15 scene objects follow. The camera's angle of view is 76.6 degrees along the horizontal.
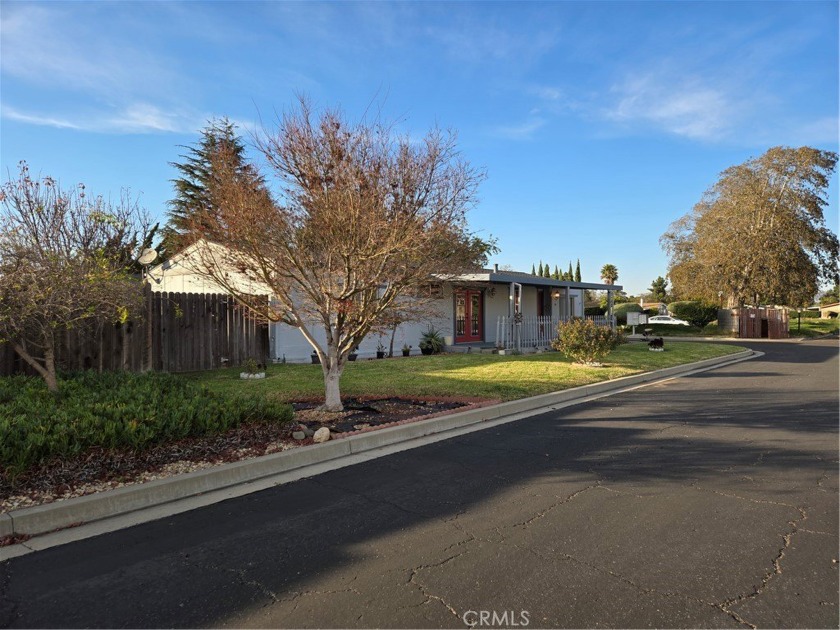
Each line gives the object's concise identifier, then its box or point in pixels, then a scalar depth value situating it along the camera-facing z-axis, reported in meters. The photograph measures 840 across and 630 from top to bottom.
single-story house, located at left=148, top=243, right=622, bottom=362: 16.01
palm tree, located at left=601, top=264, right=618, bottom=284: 67.00
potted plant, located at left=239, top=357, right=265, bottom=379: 12.09
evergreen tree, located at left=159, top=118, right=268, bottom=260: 7.49
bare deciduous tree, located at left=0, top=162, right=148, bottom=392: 6.37
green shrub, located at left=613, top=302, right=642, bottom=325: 48.19
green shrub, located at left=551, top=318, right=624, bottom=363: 14.05
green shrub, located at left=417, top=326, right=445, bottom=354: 19.23
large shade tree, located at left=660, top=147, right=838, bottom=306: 36.47
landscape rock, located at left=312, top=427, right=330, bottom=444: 6.23
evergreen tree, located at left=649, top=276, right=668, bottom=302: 75.44
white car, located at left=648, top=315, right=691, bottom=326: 43.14
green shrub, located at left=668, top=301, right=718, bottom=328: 41.34
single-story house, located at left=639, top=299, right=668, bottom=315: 55.07
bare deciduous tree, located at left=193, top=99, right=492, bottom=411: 7.12
